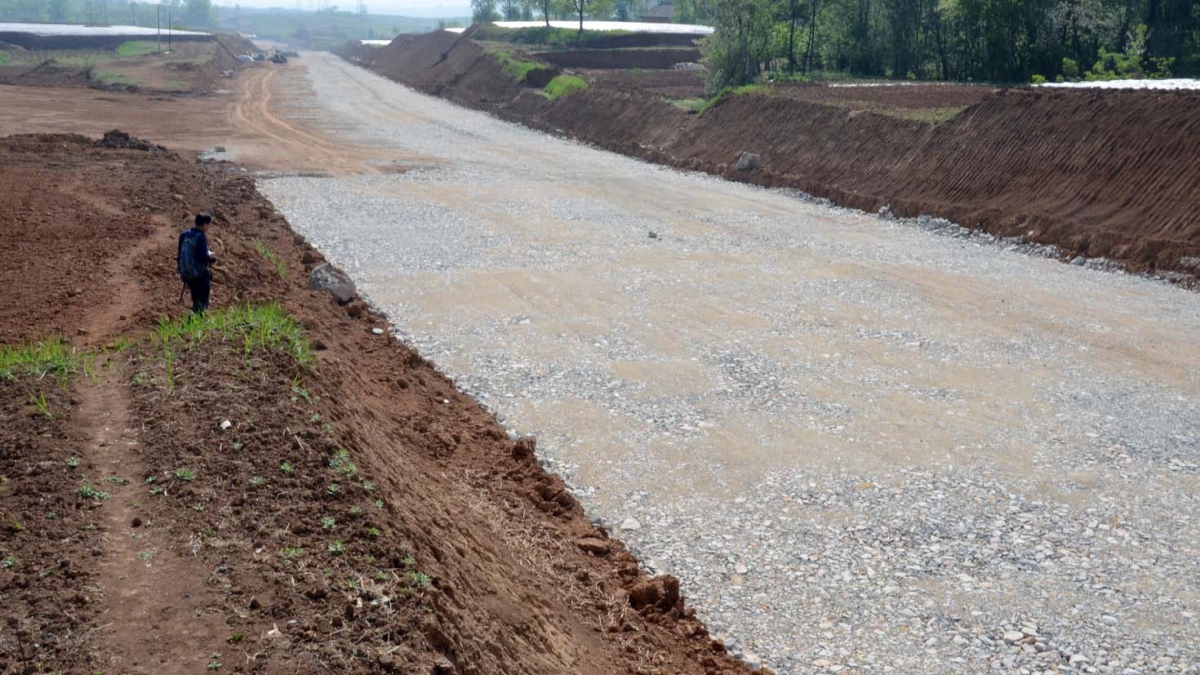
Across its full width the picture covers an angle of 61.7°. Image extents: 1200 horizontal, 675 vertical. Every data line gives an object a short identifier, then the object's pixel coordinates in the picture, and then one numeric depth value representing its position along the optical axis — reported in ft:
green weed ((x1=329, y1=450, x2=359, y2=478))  26.14
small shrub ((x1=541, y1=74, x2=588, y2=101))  159.22
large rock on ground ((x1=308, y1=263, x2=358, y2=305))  57.31
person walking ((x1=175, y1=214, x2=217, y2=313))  40.34
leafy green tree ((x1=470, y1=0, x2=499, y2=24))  421.26
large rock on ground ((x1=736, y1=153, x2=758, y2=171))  107.14
